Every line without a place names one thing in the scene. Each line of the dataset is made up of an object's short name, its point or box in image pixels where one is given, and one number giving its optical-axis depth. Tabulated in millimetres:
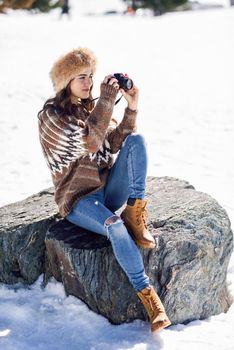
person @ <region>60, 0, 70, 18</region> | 28953
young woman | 3391
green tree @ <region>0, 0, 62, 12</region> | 27194
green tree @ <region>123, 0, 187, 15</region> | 40344
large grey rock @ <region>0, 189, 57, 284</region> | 3879
